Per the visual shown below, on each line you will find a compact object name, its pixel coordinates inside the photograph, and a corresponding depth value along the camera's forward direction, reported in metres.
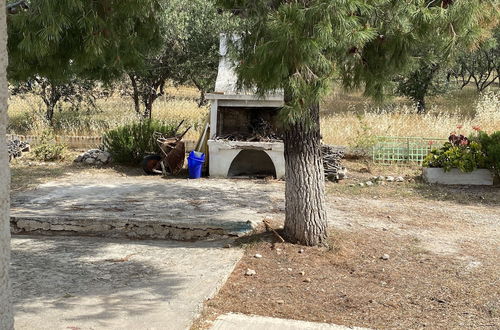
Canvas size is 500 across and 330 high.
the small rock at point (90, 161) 12.91
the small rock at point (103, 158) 12.92
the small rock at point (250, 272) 5.39
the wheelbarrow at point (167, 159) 11.81
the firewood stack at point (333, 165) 10.92
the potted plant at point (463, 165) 10.37
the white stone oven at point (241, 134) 11.35
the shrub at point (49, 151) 13.28
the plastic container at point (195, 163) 11.43
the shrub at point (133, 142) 12.64
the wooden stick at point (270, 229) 6.32
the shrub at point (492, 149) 10.22
